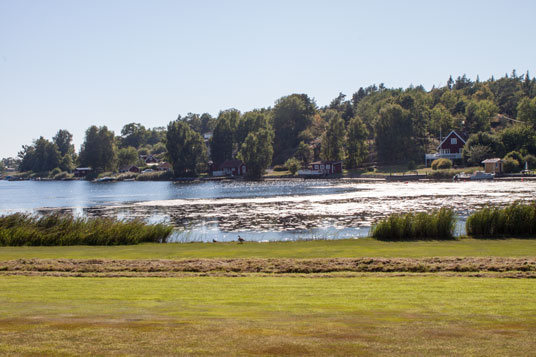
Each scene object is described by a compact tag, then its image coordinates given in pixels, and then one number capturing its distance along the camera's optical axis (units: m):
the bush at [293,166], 147.75
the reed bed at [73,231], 28.70
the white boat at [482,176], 100.44
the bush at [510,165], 105.69
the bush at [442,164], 117.19
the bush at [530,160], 106.28
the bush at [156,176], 158.12
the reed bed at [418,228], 27.23
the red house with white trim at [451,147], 125.69
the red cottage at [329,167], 142.88
